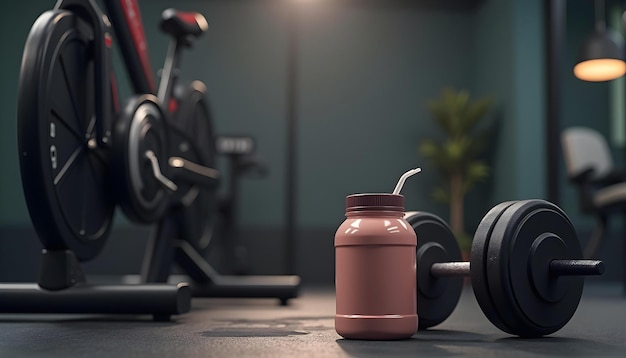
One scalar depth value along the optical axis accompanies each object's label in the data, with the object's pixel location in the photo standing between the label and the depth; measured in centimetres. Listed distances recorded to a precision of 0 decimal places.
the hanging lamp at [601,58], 369
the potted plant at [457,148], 564
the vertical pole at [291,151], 400
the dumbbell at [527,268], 130
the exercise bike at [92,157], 178
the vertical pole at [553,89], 328
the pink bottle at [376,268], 130
